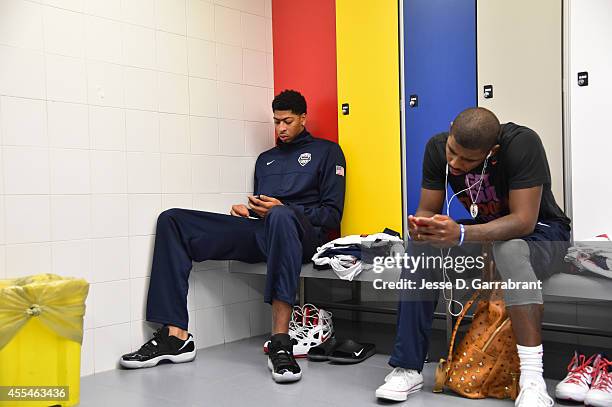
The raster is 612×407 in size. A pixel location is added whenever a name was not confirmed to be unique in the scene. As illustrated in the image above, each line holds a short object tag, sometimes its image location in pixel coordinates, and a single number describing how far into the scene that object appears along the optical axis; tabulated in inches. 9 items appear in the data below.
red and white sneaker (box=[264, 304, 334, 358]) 122.8
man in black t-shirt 84.7
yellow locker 129.4
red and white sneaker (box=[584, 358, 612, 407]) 85.3
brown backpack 89.0
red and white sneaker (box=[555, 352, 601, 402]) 87.4
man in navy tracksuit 115.0
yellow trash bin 89.1
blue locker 119.6
